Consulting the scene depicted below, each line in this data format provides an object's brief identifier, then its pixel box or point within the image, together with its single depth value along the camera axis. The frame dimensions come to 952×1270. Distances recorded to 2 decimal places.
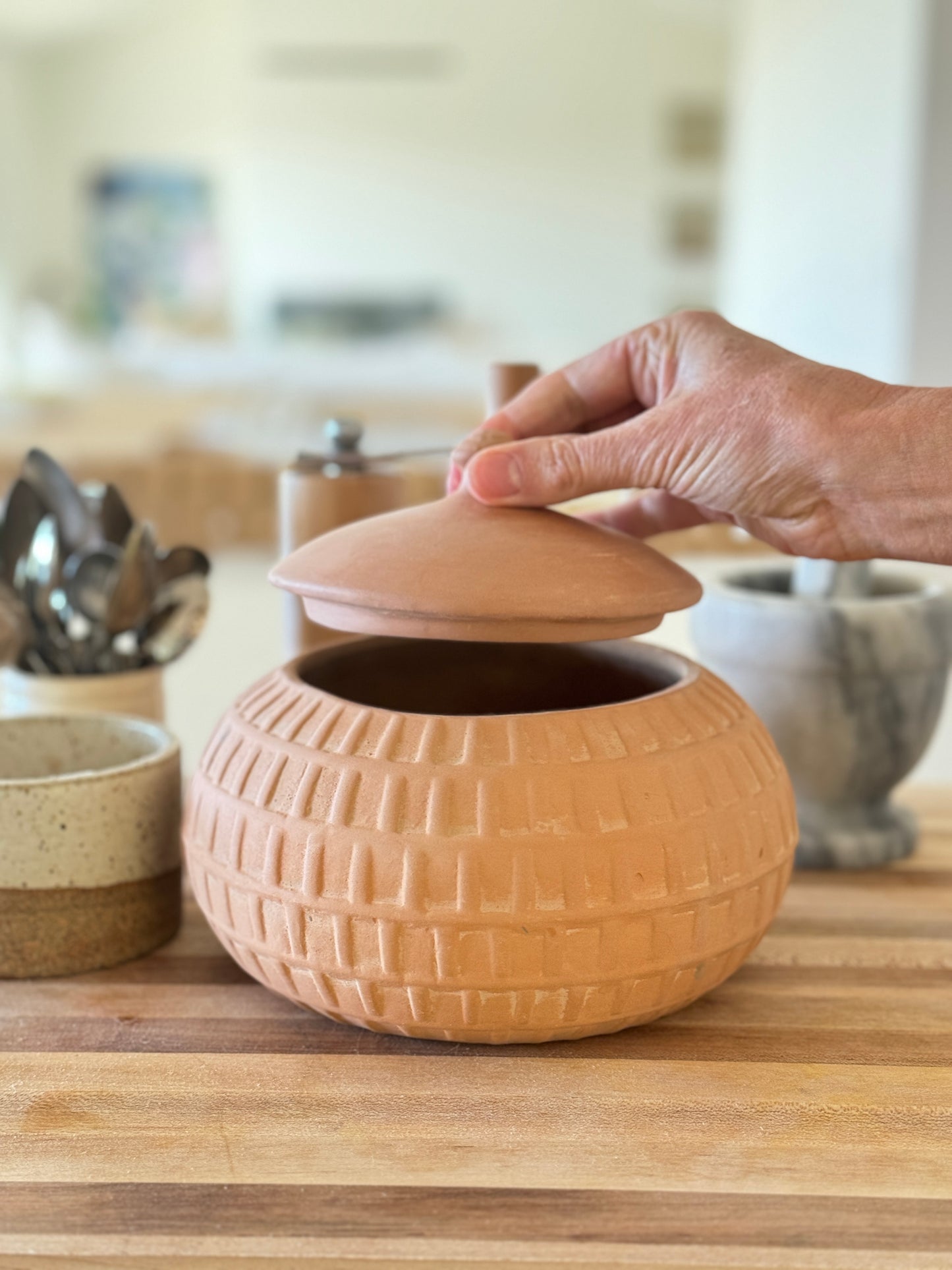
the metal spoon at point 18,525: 0.83
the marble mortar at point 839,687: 0.78
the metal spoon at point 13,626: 0.81
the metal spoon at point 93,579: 0.80
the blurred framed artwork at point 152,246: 8.09
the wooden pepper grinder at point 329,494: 0.77
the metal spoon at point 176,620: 0.85
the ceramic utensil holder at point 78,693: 0.83
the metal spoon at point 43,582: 0.81
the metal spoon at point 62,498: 0.84
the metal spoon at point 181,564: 0.85
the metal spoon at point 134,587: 0.80
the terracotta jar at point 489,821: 0.52
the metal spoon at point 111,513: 0.84
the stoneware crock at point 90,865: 0.63
